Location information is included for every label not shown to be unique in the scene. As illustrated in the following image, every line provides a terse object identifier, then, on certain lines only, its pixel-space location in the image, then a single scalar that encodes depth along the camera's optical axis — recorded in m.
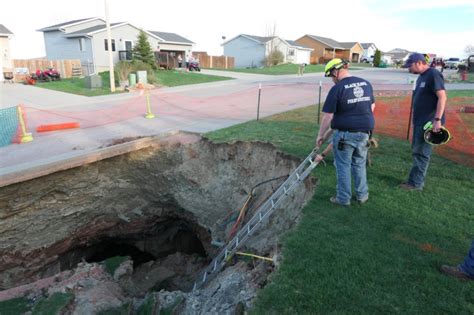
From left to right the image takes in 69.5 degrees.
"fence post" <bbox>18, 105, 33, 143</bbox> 10.20
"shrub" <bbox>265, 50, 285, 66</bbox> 48.91
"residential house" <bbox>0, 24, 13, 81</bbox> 29.56
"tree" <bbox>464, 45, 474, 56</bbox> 86.78
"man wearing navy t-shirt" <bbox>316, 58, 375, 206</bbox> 4.79
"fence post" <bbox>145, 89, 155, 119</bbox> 13.27
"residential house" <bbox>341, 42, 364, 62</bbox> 70.44
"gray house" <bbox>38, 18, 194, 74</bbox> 30.72
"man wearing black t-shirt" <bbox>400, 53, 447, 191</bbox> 5.05
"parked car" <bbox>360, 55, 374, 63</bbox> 74.09
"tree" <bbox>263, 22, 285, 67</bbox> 48.94
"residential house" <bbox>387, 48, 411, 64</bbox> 91.38
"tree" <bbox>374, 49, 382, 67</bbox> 55.84
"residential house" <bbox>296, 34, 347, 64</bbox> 64.89
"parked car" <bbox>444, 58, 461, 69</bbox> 52.23
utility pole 19.25
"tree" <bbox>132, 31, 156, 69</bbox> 27.55
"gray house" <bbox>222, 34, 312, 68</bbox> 51.45
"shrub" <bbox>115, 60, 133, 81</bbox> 22.64
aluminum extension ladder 4.88
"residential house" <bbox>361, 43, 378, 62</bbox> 82.72
